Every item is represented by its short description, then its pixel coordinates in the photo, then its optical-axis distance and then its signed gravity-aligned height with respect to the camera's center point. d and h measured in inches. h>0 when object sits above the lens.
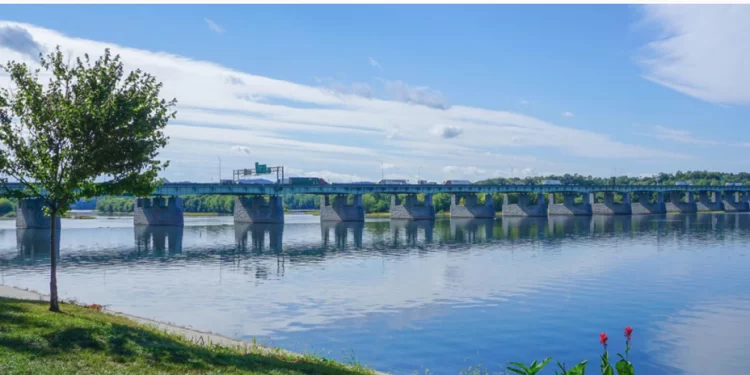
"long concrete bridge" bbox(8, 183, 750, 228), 5511.8 -89.0
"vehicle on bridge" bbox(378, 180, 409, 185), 7504.9 +144.3
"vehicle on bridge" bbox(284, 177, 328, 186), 6428.6 +134.4
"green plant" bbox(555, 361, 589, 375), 481.0 -129.7
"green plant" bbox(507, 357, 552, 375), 482.1 -129.9
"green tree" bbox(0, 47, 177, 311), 1000.9 +102.9
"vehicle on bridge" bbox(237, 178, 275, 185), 6353.3 +133.3
